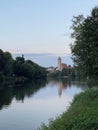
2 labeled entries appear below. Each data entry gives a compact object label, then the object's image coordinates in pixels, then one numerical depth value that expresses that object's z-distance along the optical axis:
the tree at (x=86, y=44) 32.48
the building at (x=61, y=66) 187.25
